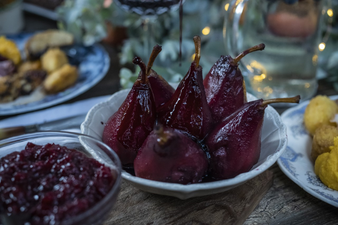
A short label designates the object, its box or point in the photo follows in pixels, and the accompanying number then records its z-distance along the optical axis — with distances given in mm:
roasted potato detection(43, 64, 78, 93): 908
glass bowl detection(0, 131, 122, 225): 377
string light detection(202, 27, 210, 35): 1097
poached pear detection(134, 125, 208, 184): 417
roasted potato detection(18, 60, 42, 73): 1010
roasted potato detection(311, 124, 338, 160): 577
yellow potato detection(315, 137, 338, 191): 518
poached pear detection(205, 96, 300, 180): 462
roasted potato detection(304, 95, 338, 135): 659
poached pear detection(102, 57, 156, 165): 487
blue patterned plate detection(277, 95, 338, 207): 521
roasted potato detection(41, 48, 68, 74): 995
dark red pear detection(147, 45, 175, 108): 533
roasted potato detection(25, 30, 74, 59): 1054
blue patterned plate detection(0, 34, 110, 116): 823
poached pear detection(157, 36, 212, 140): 482
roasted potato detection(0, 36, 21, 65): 993
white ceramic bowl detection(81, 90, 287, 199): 424
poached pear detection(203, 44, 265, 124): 525
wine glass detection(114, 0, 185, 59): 842
